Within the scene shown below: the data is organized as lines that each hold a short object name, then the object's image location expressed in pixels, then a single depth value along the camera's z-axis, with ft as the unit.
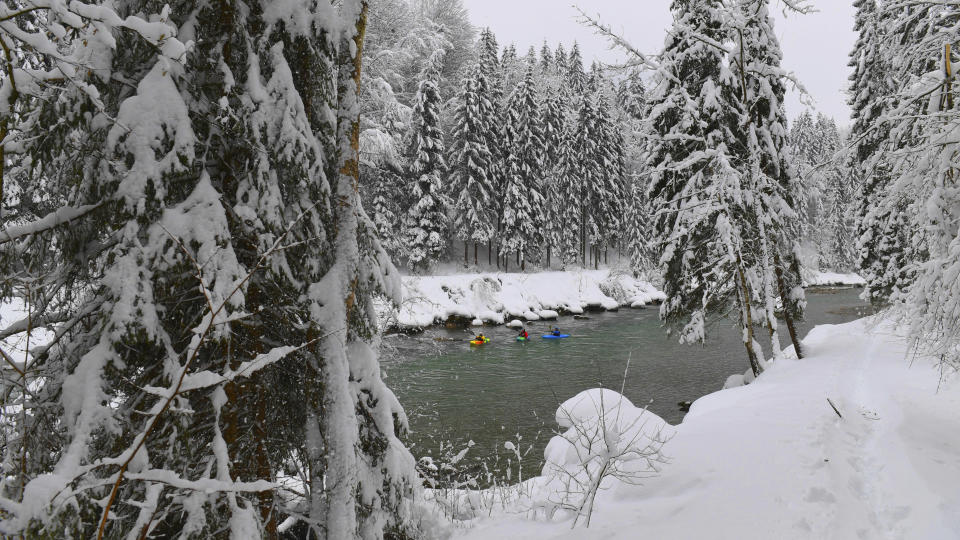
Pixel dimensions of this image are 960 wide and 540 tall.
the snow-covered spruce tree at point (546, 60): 188.90
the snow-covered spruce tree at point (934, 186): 17.99
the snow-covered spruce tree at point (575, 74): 160.45
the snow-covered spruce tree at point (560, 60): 199.93
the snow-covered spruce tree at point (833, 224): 161.38
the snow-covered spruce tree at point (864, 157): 62.18
